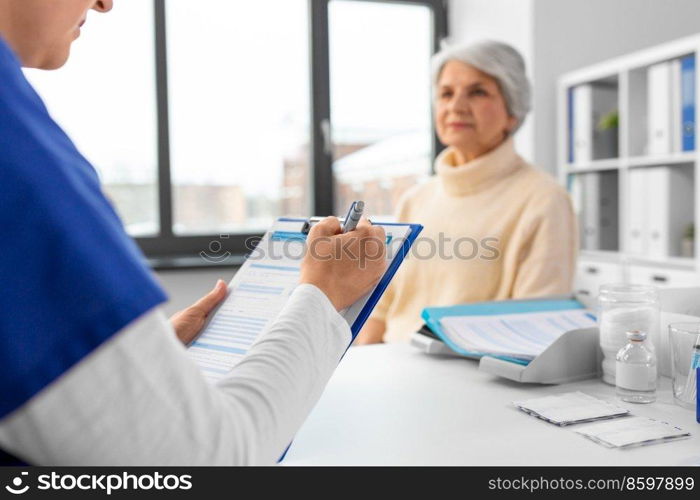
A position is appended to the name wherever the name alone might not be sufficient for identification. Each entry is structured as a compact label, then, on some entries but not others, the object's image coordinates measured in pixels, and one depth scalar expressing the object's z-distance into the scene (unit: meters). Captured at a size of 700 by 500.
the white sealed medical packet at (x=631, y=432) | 0.77
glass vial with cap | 0.92
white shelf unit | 2.33
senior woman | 1.75
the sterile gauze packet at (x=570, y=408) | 0.85
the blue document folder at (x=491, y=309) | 1.22
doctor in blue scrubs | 0.44
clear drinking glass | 0.88
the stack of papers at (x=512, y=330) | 1.10
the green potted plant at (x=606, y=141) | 2.78
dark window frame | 2.87
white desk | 0.74
